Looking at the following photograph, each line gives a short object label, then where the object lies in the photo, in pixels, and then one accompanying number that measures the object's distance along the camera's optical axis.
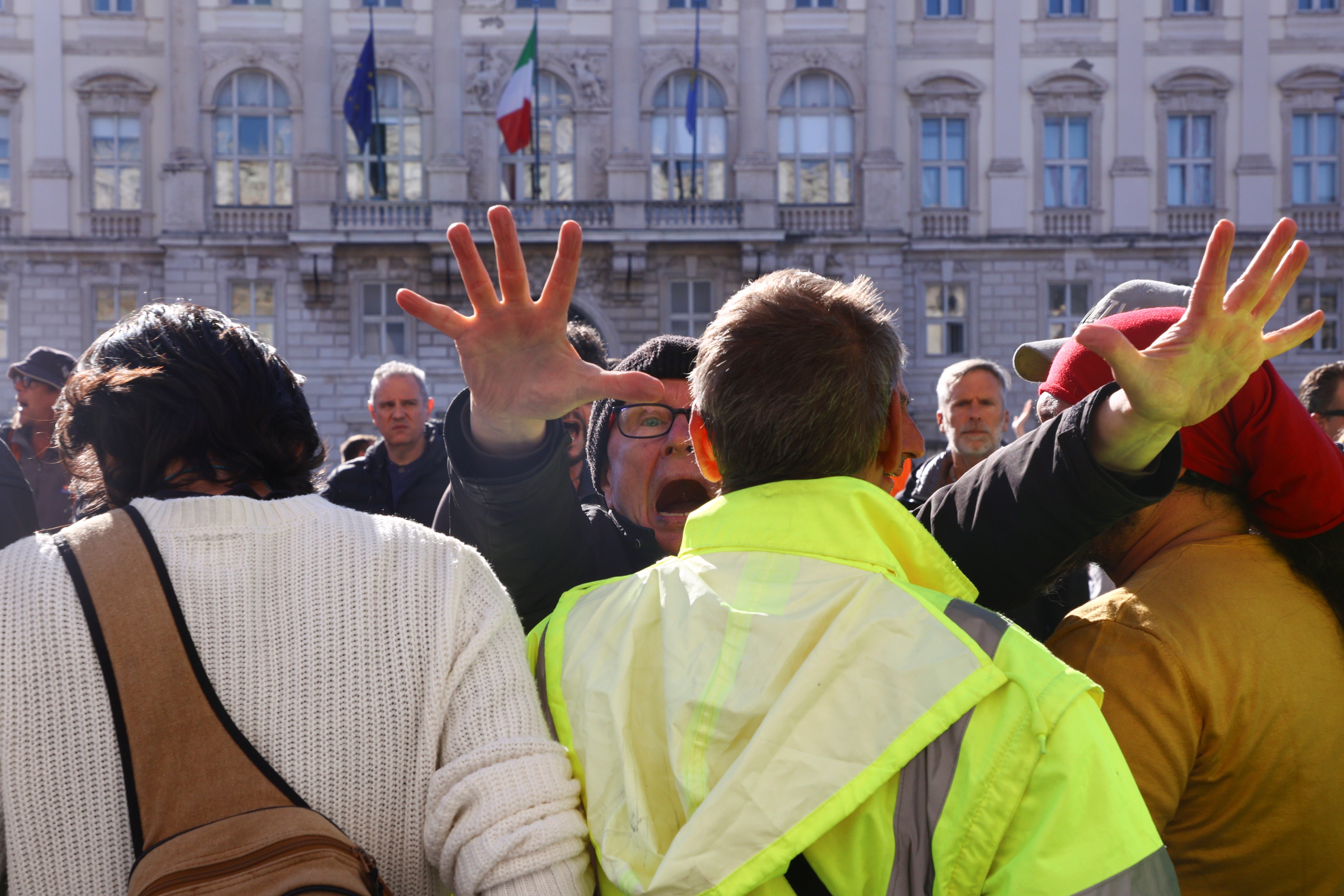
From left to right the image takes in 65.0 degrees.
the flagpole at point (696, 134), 16.38
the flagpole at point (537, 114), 16.59
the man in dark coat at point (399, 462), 5.33
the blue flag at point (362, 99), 16.00
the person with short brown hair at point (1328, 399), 4.78
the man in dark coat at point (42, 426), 5.24
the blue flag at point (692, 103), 16.19
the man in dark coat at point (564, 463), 1.54
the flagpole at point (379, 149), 18.09
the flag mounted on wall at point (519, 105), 15.52
